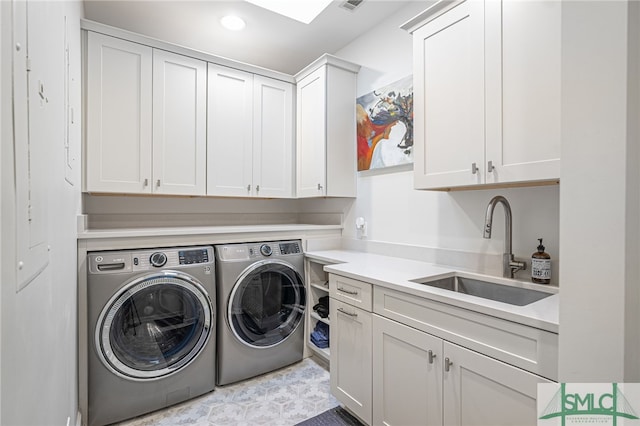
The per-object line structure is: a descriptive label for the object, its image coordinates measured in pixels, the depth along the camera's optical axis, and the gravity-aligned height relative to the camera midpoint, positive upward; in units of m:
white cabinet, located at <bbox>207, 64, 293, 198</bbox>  2.57 +0.66
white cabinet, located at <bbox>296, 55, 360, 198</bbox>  2.59 +0.71
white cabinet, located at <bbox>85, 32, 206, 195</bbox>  2.10 +0.66
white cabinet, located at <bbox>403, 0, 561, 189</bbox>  1.28 +0.55
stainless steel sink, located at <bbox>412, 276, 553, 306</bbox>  1.51 -0.42
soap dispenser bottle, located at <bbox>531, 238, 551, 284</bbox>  1.45 -0.27
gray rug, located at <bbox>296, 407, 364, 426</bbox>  1.79 -1.23
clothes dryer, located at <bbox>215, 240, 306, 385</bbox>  2.13 -0.71
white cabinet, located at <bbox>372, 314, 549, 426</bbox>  1.10 -0.71
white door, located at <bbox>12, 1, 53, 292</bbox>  0.51 +0.13
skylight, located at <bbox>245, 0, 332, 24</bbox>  2.20 +1.47
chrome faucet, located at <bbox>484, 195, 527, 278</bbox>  1.55 -0.16
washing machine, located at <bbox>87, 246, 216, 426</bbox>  1.74 -0.72
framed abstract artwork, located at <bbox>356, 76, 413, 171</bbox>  2.20 +0.64
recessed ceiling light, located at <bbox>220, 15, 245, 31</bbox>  2.40 +1.47
